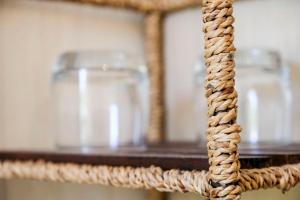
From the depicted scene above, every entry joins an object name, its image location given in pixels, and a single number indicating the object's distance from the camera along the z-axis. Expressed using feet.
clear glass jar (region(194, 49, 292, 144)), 2.67
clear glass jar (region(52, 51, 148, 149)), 2.74
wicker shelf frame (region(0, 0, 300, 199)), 1.47
